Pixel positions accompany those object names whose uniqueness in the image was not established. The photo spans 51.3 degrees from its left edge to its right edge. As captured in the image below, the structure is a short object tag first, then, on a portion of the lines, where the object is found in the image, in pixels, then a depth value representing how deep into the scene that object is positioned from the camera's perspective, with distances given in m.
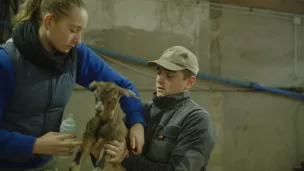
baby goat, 1.24
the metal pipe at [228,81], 2.53
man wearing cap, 1.39
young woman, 1.17
